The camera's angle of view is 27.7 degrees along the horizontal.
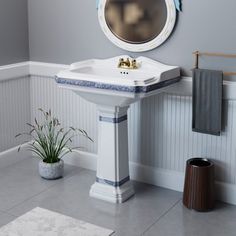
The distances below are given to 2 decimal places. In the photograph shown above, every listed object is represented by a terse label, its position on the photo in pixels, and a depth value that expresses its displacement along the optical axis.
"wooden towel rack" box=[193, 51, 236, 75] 3.13
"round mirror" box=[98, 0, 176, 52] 3.31
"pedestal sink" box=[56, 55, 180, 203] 3.00
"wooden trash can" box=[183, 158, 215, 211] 3.17
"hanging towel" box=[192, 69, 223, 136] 3.15
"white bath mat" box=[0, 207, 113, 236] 2.87
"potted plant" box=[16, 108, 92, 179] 3.71
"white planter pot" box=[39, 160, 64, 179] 3.68
